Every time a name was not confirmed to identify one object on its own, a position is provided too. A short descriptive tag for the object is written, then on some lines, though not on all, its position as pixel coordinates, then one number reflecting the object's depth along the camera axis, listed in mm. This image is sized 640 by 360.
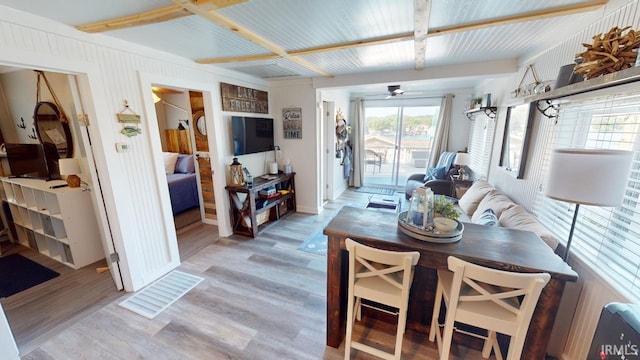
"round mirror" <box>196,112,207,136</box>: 3671
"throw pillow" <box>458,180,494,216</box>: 2906
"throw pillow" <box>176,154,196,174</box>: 4777
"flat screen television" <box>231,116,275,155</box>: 3404
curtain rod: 5277
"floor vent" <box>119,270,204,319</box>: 2113
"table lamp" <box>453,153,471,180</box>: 4078
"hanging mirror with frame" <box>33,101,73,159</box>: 2613
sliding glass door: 5617
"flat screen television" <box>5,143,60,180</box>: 2867
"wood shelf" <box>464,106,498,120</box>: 3312
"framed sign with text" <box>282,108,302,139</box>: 4074
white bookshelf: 2613
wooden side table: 3666
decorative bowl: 1488
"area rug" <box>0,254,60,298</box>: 2367
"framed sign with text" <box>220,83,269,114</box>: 3266
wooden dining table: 1255
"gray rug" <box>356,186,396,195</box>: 5797
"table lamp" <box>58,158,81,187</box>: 2447
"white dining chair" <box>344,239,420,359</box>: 1328
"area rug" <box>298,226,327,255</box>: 3071
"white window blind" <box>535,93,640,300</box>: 1232
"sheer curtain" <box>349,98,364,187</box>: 5820
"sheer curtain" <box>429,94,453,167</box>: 5203
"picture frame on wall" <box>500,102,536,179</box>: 2242
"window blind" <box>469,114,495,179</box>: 3473
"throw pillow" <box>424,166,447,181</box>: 4582
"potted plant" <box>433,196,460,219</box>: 1575
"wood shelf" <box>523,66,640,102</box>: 968
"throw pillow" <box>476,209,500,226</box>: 2105
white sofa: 1771
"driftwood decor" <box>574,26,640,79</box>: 1078
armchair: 4160
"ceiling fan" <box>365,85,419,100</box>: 4023
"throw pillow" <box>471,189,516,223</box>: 2320
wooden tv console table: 3381
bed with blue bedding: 4133
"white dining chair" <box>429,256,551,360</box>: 1127
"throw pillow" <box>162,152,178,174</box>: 4906
